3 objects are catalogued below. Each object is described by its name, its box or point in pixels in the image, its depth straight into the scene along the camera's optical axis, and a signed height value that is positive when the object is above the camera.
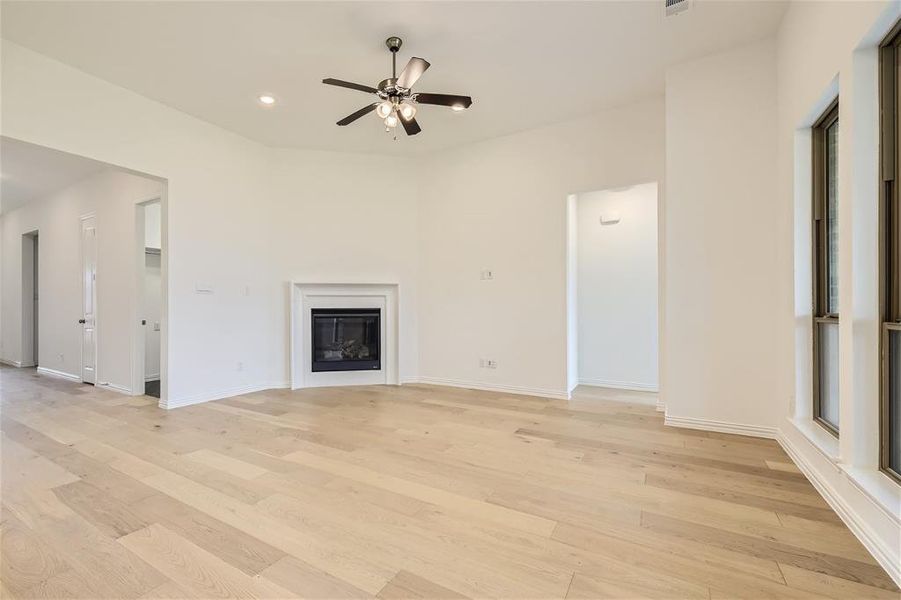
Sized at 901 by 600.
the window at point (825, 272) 2.53 +0.17
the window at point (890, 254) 1.79 +0.20
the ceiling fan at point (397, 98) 2.89 +1.54
